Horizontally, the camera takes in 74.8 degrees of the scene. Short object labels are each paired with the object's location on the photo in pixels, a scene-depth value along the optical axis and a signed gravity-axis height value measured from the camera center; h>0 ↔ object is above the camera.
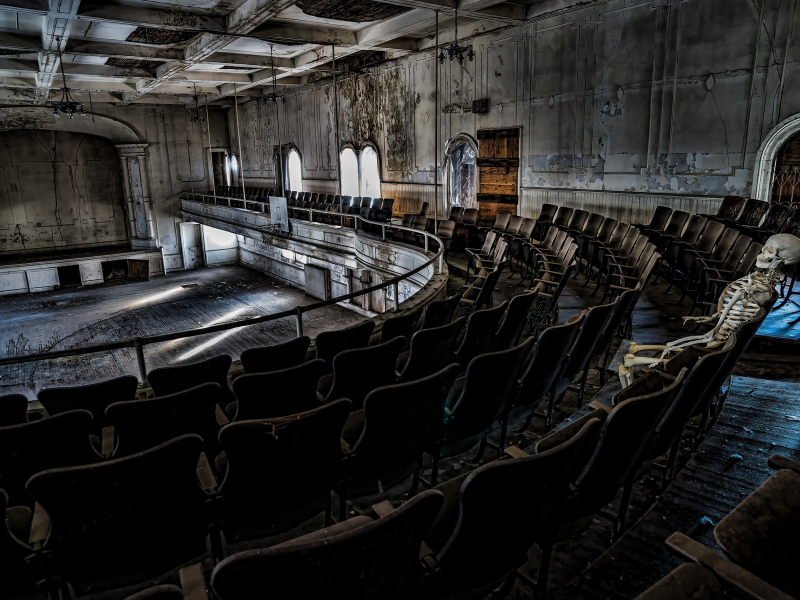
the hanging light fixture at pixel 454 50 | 9.28 +2.22
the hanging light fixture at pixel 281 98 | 20.75 +3.34
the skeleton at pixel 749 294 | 3.37 -0.80
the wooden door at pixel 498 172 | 12.08 +0.13
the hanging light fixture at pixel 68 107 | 13.27 +2.06
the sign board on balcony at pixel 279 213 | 16.16 -0.92
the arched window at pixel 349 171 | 18.23 +0.34
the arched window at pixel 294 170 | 21.89 +0.52
